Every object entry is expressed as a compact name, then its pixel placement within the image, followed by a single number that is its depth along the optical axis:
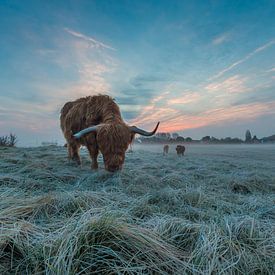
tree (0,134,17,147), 15.97
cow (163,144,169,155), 16.53
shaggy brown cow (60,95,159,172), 4.79
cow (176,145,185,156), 15.30
